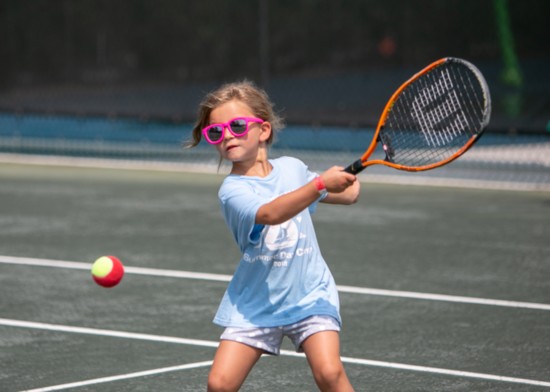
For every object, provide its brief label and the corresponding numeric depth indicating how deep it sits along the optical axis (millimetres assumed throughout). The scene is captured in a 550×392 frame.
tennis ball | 11609
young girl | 8891
